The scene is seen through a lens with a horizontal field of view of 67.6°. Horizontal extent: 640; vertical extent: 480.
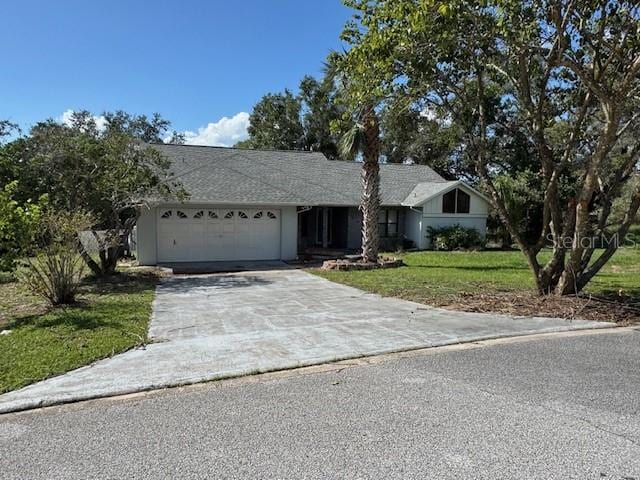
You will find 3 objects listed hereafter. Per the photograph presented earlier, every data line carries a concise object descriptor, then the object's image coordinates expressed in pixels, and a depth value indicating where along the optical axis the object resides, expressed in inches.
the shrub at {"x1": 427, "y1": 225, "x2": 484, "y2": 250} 948.0
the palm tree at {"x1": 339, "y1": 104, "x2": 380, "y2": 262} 690.2
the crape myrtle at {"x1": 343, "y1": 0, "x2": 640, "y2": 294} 336.8
